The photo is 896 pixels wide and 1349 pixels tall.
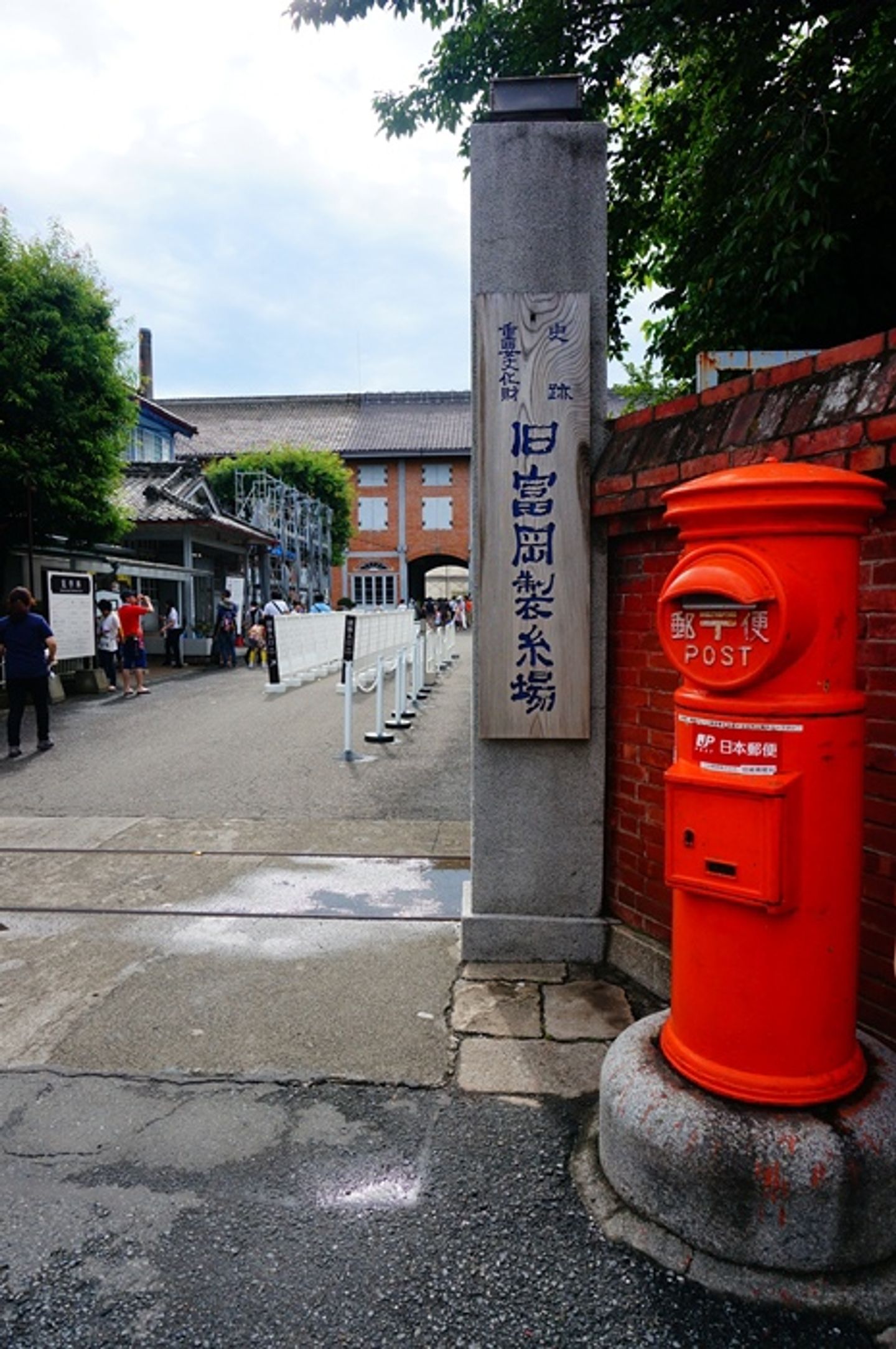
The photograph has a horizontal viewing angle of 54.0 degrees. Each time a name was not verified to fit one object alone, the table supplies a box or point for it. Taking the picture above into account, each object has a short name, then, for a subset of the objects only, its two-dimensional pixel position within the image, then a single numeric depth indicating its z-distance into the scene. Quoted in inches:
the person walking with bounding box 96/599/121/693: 654.5
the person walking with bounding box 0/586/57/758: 385.7
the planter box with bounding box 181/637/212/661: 887.2
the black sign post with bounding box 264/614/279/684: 642.8
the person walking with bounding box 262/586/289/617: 893.2
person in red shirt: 619.5
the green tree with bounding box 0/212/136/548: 566.9
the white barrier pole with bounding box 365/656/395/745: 408.5
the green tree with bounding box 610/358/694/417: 418.9
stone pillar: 148.8
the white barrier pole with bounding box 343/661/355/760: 368.5
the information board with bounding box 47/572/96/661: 582.6
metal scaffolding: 1128.8
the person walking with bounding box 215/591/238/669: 852.0
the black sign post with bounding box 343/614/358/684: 385.4
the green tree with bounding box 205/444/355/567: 1433.3
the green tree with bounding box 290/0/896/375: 263.1
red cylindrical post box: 85.0
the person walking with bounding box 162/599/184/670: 864.9
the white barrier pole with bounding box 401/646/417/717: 505.4
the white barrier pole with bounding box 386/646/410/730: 452.4
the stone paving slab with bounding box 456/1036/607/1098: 119.3
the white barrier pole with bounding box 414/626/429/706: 581.6
